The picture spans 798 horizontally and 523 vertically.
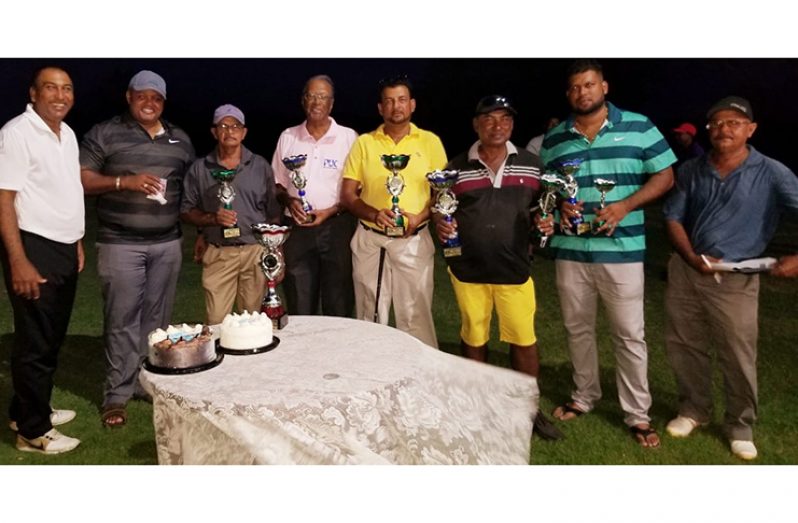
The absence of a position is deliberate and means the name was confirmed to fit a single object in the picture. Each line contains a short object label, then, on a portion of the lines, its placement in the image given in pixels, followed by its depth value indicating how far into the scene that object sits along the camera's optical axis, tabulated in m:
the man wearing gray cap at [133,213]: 4.15
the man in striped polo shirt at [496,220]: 3.94
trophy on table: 3.31
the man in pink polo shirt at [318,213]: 4.56
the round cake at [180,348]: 2.80
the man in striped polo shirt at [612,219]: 3.85
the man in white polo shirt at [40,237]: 3.58
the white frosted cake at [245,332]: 3.04
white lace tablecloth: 2.52
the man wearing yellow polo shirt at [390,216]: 4.27
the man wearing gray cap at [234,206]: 4.35
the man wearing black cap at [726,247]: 3.59
